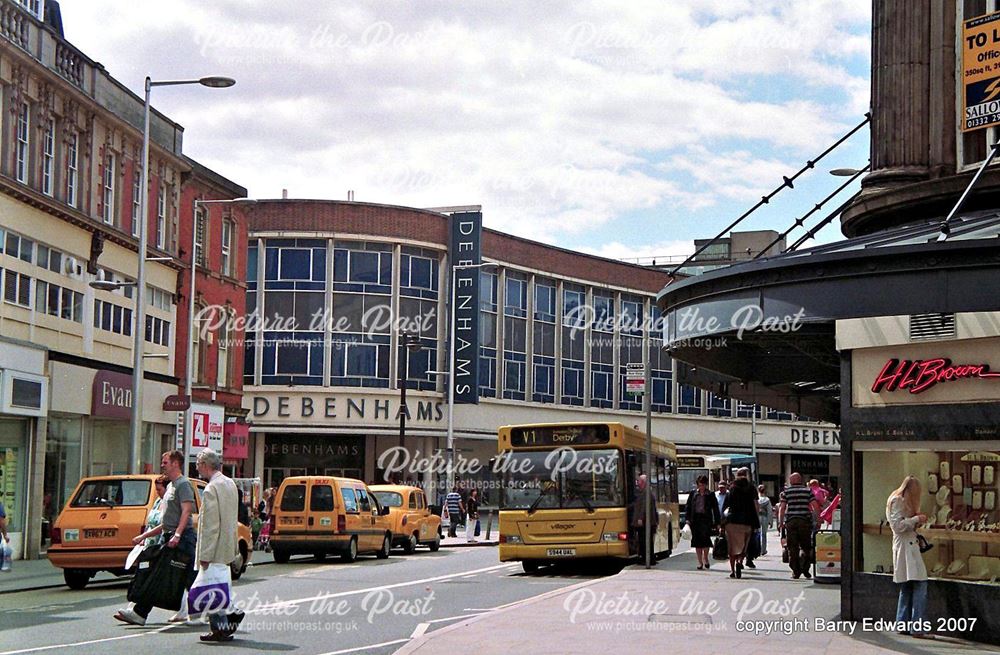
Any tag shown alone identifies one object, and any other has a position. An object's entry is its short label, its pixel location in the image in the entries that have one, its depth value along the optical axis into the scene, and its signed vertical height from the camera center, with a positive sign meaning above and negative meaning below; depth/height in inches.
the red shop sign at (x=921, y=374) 528.4 +34.0
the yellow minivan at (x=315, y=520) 1123.3 -64.0
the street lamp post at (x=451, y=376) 2007.5 +118.3
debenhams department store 2301.9 +205.4
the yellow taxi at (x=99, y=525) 821.9 -52.7
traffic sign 1023.6 +55.5
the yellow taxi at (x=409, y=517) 1318.9 -72.0
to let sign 662.5 +195.7
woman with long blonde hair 529.7 -43.2
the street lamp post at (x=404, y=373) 1807.3 +103.6
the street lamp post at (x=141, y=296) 1122.7 +126.6
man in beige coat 497.4 -29.1
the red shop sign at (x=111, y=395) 1275.8 +45.3
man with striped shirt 873.5 -47.4
